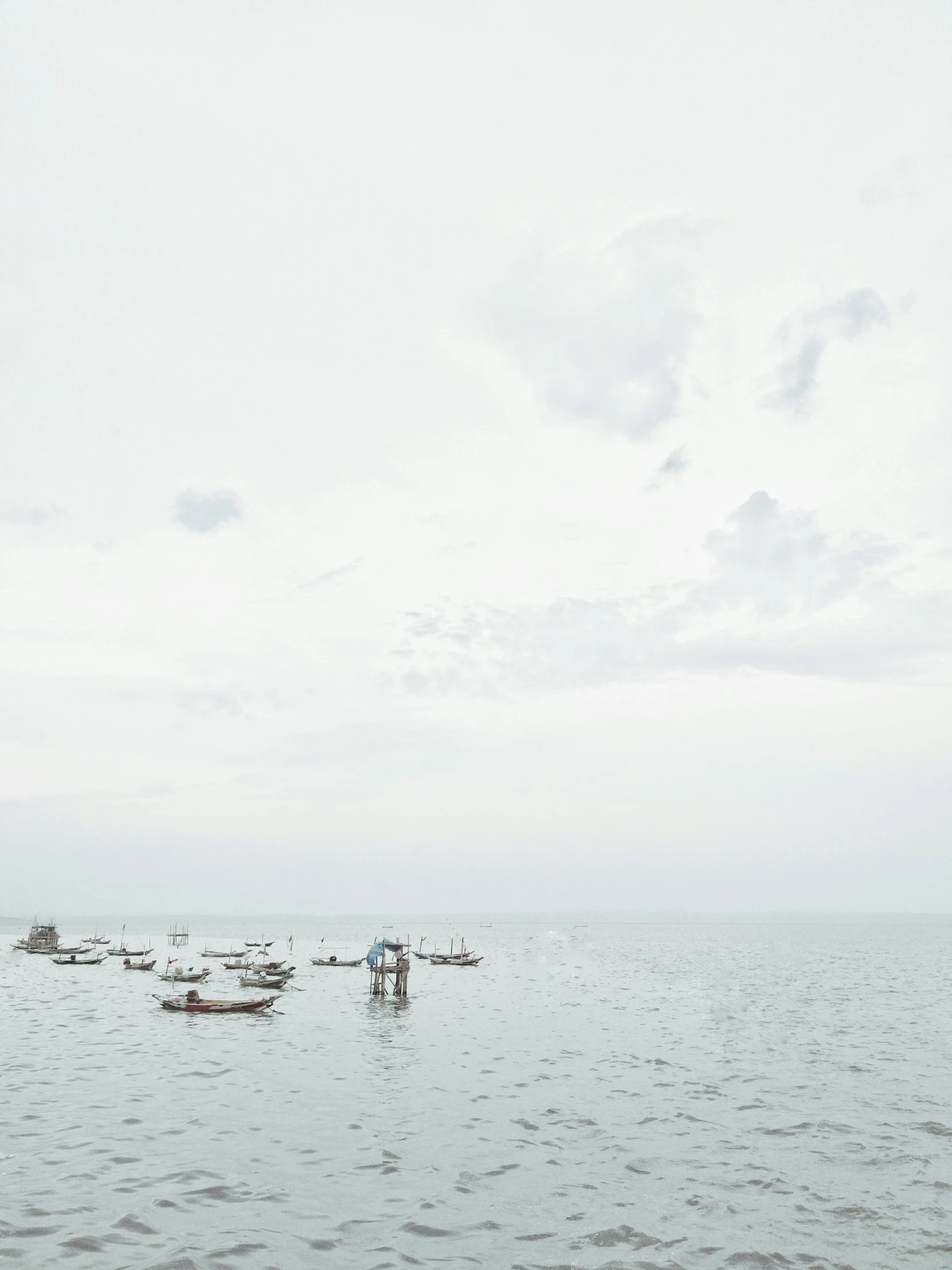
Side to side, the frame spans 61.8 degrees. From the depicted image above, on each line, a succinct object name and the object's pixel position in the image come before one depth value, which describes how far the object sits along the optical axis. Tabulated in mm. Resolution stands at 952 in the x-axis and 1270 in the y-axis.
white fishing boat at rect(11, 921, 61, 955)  110000
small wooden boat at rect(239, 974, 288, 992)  60916
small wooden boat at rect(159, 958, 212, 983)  73500
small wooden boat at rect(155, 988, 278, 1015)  48594
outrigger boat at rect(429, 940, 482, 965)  96062
